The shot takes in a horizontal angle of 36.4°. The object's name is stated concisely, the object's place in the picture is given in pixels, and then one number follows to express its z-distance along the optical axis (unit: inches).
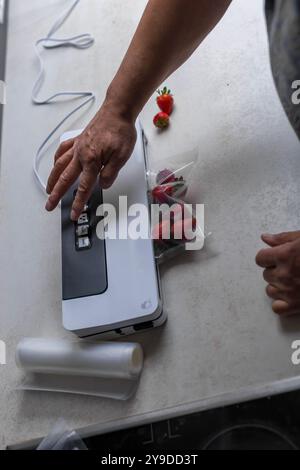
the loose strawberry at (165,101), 29.8
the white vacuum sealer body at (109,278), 23.0
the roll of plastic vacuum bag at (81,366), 22.5
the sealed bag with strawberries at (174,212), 24.7
